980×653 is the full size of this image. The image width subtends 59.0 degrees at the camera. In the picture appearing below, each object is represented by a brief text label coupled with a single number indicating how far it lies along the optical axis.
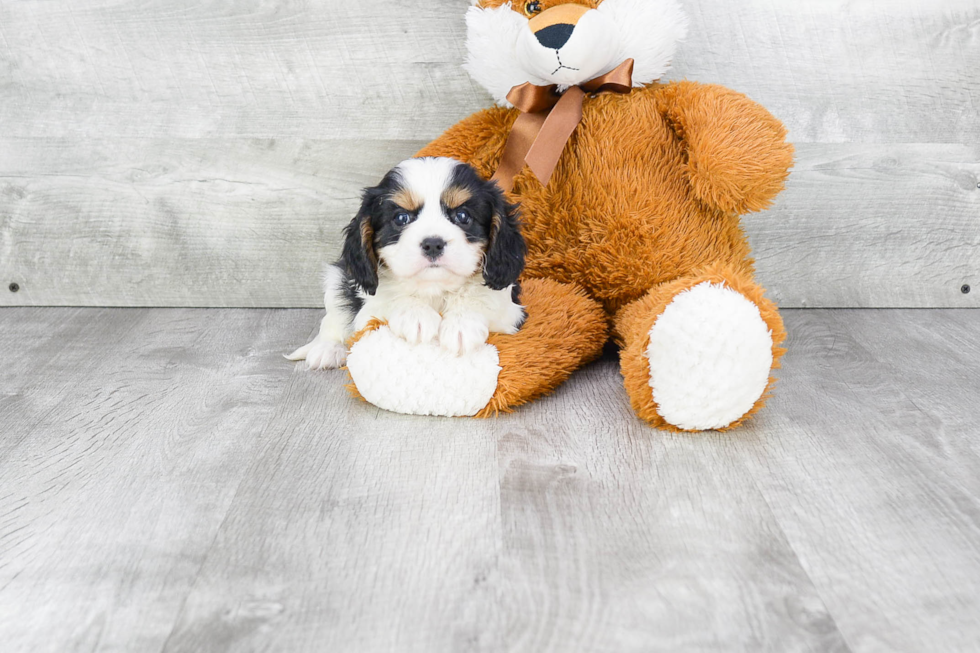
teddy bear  1.62
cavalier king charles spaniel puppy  1.57
